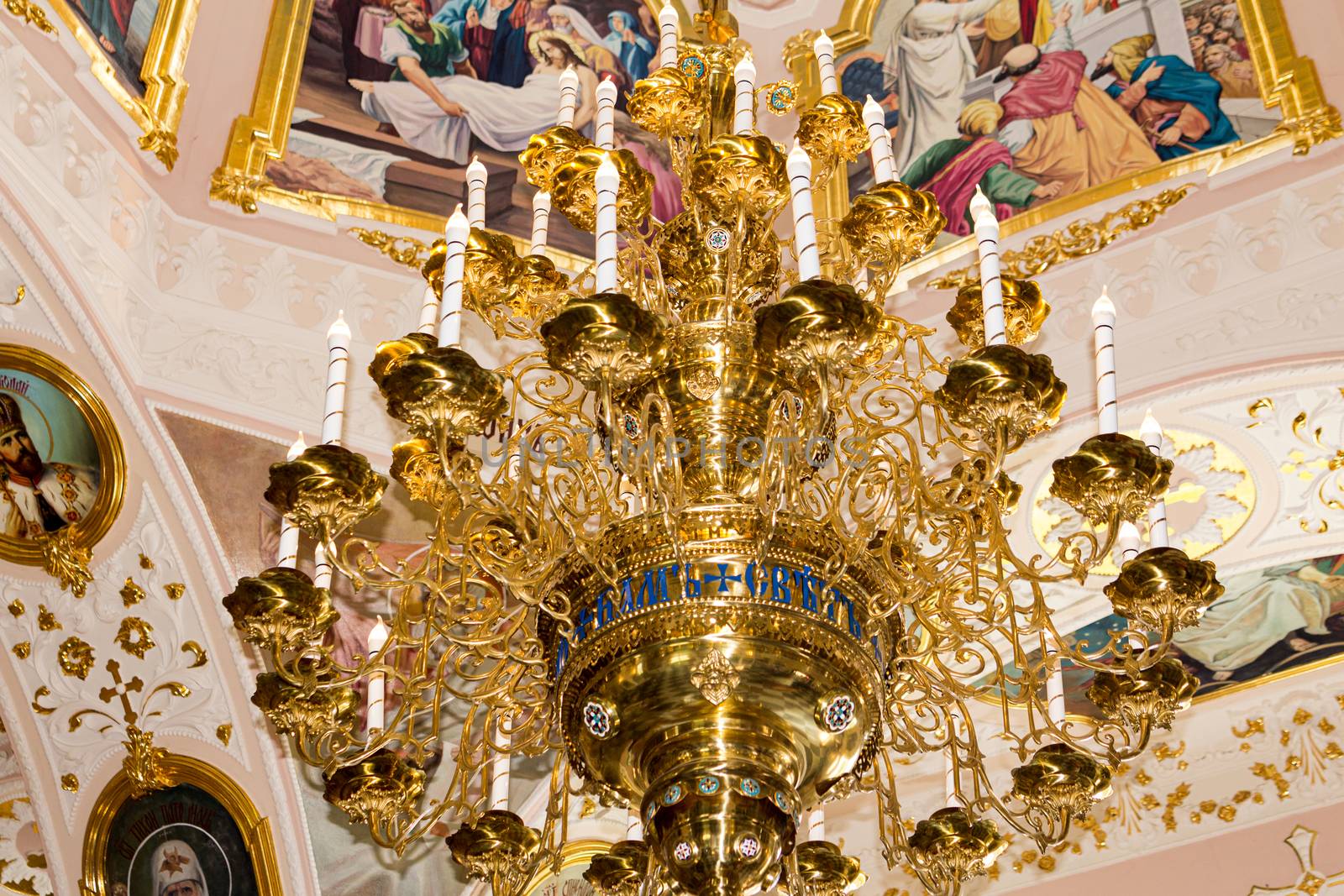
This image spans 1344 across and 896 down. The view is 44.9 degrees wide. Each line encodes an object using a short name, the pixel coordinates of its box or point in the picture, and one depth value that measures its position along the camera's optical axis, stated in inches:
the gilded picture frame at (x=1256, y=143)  255.9
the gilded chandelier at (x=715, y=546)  134.1
